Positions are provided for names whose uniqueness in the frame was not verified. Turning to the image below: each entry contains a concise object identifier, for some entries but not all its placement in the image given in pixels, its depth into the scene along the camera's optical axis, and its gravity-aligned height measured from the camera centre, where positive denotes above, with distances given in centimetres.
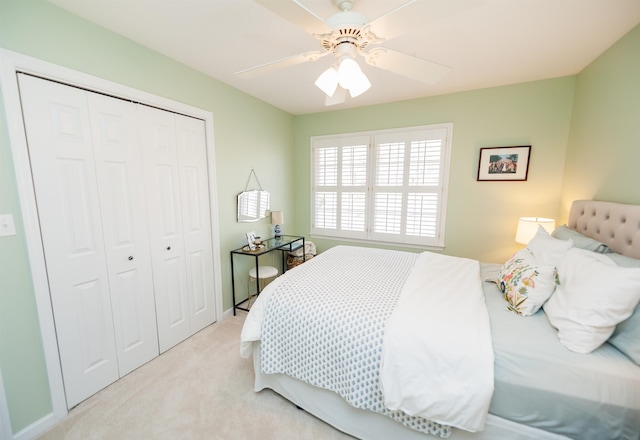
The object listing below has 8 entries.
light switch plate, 131 -22
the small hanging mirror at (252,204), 284 -22
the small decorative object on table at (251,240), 281 -62
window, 303 +2
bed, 106 -76
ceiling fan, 110 +75
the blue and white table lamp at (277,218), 322 -41
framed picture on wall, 264 +26
